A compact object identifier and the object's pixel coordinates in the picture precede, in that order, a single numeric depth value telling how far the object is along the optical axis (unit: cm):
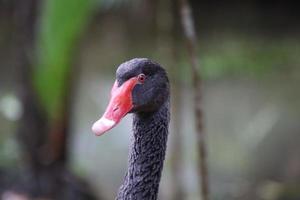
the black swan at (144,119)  640
